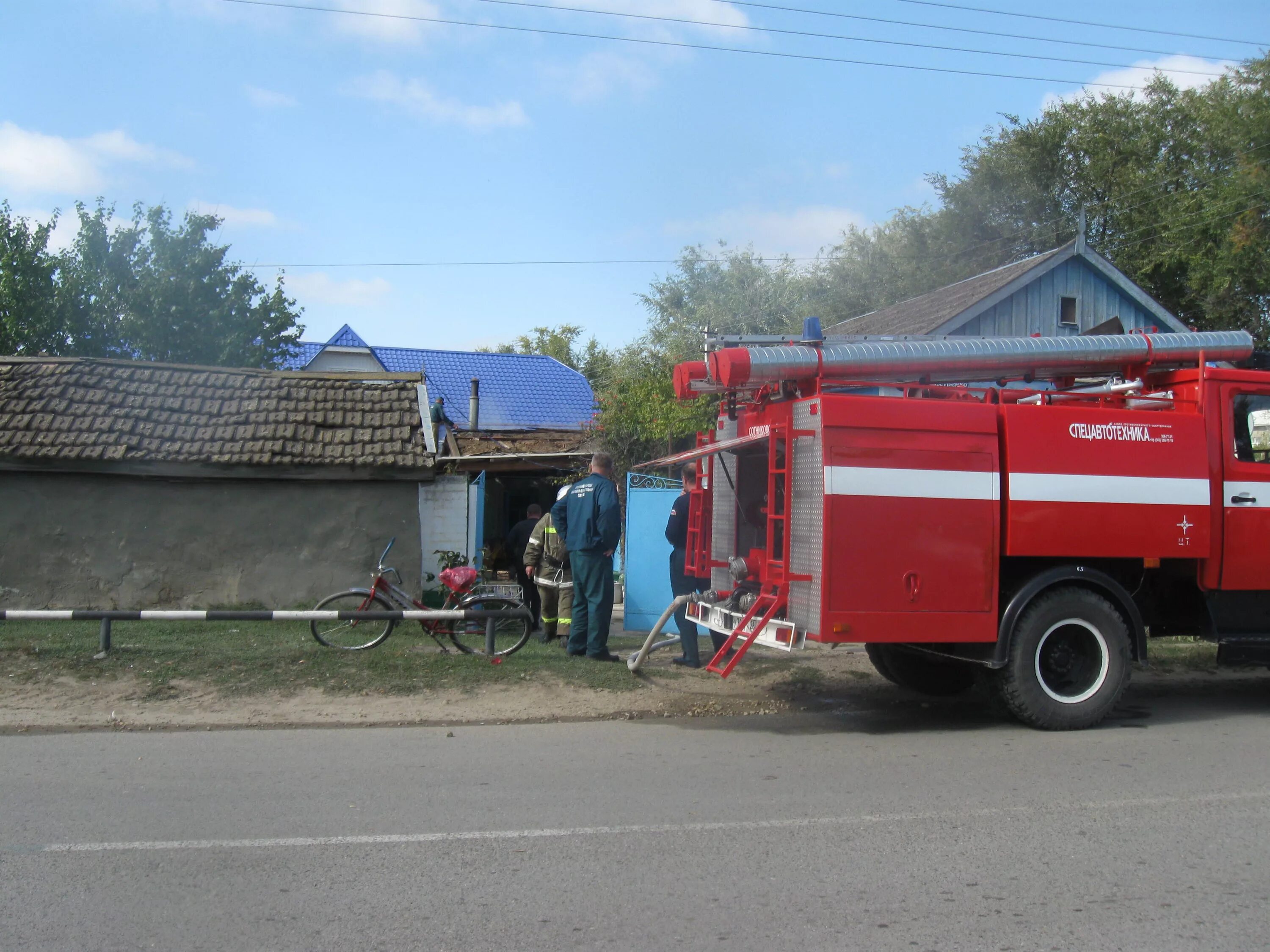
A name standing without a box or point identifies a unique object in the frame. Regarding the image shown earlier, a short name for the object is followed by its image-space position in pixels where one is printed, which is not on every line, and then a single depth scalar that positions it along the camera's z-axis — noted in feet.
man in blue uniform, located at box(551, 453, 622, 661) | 31.71
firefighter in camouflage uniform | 36.55
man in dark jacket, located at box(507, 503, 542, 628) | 44.62
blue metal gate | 40.60
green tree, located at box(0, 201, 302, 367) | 81.00
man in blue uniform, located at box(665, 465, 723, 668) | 32.22
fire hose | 29.19
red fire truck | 23.75
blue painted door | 44.86
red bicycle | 34.22
